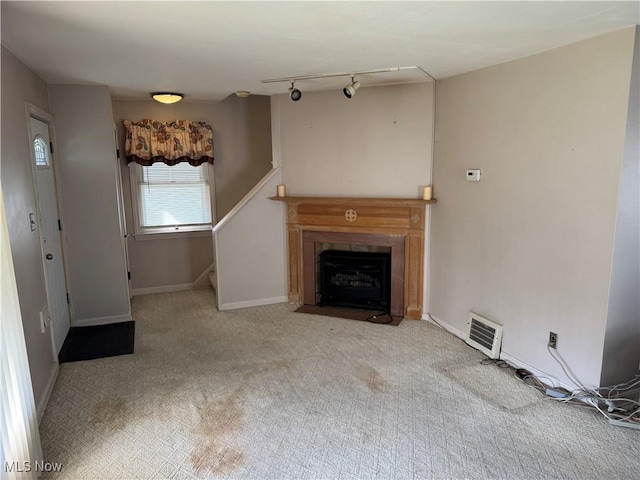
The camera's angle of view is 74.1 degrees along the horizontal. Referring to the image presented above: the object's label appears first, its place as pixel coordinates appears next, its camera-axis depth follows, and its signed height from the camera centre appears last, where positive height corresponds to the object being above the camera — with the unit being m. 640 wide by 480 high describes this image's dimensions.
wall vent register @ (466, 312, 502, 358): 3.36 -1.27
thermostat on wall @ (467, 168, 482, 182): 3.44 +0.04
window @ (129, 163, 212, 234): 5.13 -0.16
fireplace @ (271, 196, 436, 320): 4.20 -0.51
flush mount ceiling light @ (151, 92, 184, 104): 4.30 +0.89
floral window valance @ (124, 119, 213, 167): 4.90 +0.50
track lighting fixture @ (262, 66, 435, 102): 3.44 +0.89
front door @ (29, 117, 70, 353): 3.33 -0.36
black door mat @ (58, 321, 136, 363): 3.57 -1.40
